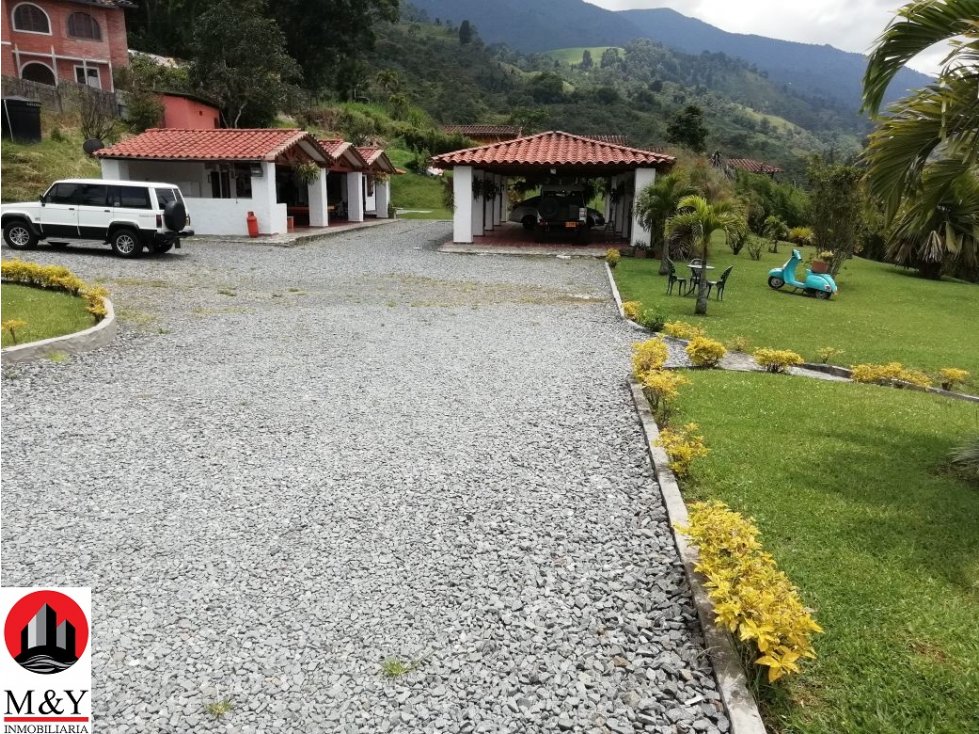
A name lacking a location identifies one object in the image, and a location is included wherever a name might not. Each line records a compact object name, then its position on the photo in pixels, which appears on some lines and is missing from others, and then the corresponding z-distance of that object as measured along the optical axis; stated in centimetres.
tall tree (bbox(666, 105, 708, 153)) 5022
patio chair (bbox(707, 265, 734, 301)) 1306
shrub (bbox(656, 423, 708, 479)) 496
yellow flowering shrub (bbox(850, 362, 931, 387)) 800
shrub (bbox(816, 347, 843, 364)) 906
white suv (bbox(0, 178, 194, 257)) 1617
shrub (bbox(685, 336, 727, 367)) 830
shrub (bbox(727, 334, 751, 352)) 950
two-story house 3622
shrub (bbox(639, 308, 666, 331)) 1057
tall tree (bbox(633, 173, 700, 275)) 1889
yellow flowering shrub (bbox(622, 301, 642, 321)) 1134
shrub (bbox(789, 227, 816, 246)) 3152
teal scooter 1575
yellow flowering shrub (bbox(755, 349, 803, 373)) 821
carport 2147
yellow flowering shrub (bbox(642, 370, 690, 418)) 631
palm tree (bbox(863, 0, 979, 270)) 455
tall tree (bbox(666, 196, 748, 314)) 1207
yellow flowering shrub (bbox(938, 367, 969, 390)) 793
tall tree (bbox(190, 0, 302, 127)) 3584
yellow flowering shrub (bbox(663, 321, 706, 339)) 930
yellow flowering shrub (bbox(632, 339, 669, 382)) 740
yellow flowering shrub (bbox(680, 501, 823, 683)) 284
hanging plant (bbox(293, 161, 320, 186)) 2428
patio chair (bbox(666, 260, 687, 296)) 1400
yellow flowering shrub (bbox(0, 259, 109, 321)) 1117
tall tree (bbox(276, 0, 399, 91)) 5231
